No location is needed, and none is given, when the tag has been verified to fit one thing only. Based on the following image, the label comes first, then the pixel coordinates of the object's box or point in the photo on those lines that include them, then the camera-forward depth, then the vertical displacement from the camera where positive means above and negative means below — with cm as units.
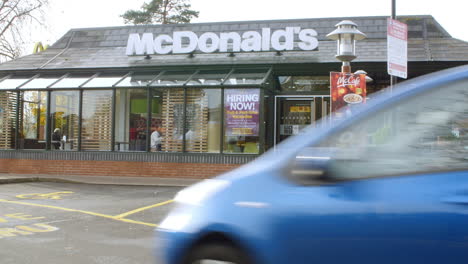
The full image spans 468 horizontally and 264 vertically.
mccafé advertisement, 993 +114
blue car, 279 -32
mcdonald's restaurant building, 1585 +156
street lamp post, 1030 +230
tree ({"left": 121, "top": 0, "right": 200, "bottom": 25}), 4488 +1200
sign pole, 1085 +306
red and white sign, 783 +161
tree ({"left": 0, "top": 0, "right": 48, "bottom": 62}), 2536 +657
